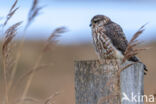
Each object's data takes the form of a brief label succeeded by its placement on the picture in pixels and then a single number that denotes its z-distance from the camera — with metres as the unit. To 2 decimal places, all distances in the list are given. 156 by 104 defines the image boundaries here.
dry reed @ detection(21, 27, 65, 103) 7.40
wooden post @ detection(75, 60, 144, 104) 6.91
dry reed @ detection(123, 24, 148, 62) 6.10
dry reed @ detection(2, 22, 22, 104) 6.77
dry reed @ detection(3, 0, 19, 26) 7.04
